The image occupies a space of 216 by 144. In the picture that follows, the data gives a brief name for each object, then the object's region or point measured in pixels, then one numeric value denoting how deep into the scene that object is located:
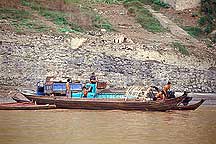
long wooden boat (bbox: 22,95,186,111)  30.03
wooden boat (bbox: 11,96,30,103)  31.34
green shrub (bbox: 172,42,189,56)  40.95
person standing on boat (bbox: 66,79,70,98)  31.17
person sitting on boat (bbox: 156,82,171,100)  30.53
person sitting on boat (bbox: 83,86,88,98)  30.83
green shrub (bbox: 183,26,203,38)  44.88
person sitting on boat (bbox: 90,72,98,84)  31.75
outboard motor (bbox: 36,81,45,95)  31.64
